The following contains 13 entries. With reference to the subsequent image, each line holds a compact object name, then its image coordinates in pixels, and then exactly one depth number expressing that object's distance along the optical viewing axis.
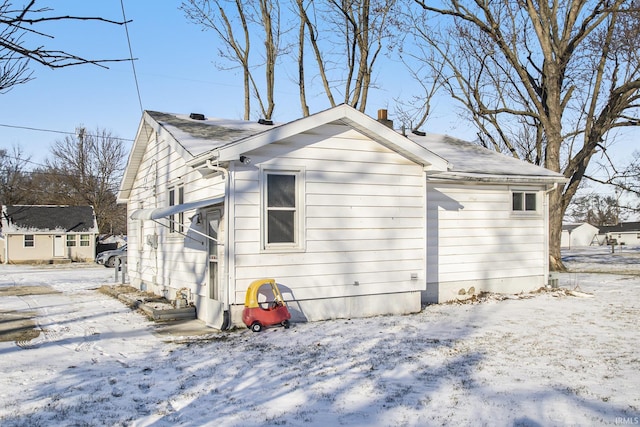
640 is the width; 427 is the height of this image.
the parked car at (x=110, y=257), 31.00
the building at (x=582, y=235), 81.94
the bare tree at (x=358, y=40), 24.19
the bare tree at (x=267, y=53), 25.81
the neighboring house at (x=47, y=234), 37.19
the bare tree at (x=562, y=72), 20.38
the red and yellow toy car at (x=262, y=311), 9.20
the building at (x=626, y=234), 80.81
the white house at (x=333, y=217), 9.73
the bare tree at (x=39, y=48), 2.99
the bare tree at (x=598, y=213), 95.69
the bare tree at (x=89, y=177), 48.25
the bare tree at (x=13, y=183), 50.78
